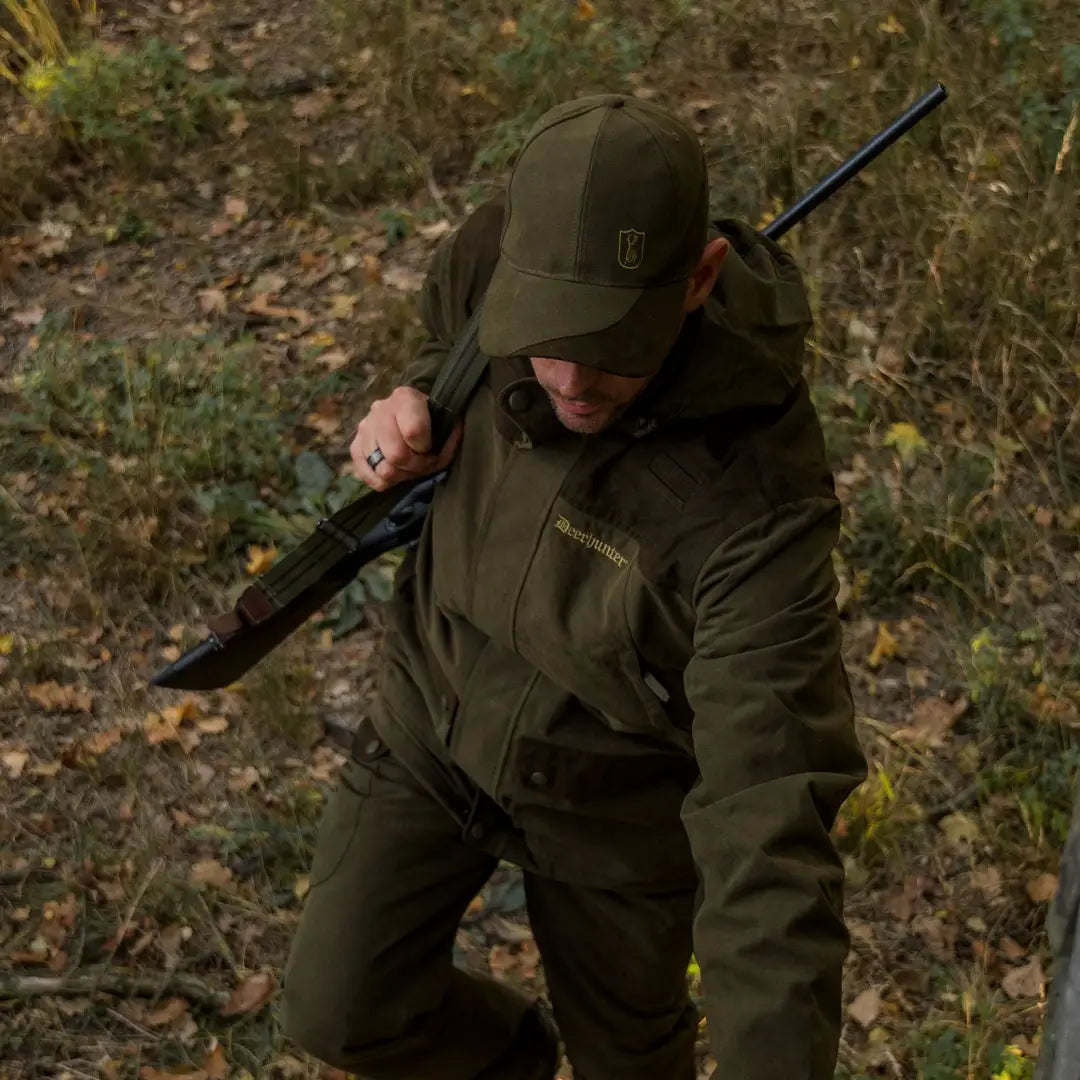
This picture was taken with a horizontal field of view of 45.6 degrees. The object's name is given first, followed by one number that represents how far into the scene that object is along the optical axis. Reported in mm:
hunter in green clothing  2109
